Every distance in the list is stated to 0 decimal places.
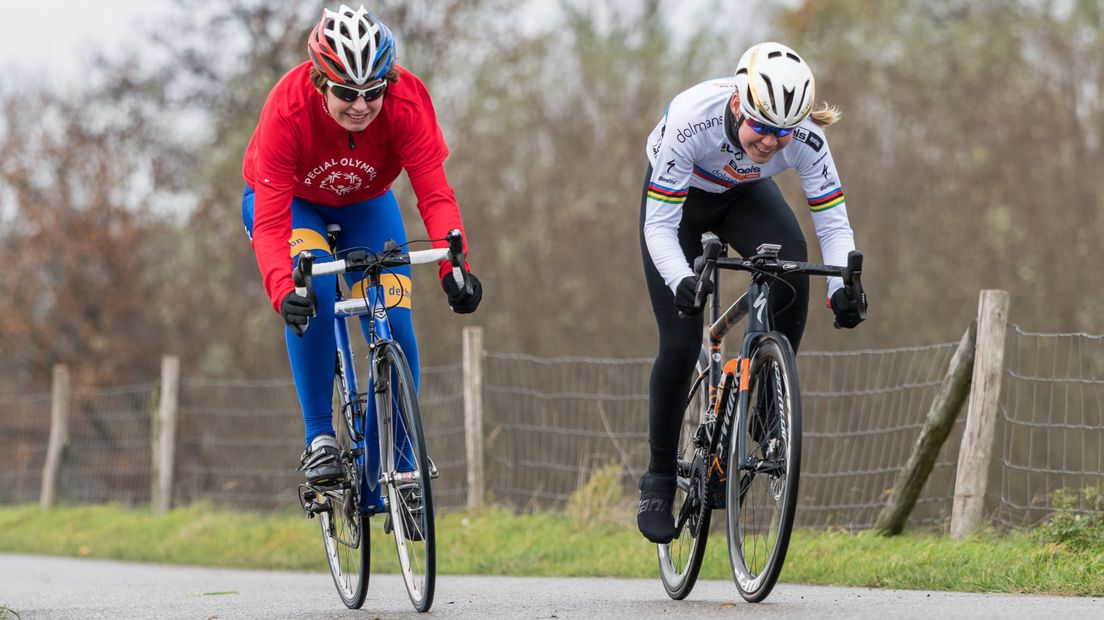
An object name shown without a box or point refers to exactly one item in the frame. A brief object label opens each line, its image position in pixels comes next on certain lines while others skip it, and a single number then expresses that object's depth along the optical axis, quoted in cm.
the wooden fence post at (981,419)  1620
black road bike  1055
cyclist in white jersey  1106
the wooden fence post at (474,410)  2350
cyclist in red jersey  1178
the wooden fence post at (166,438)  3077
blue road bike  1140
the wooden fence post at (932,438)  1677
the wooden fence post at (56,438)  3572
